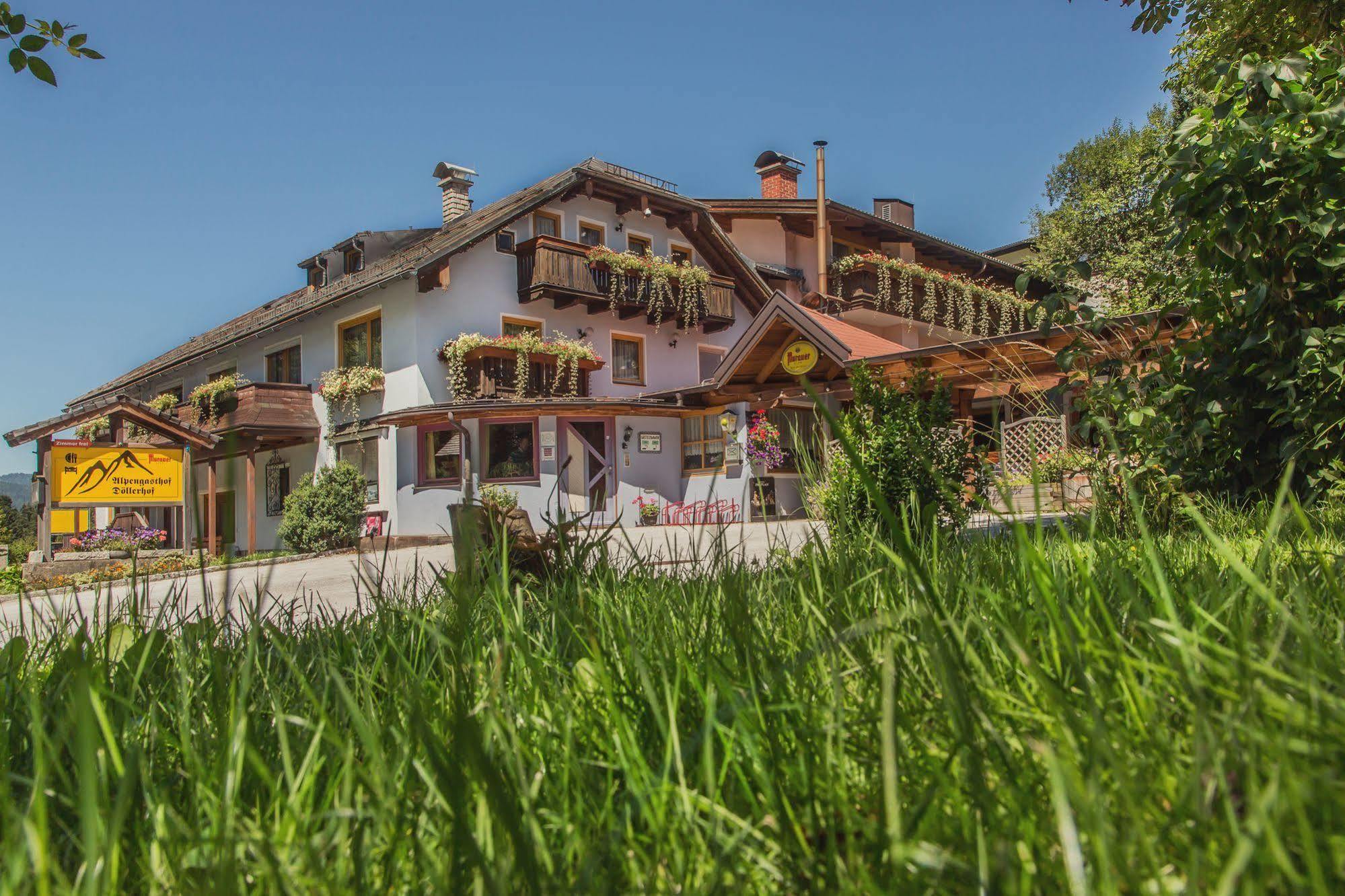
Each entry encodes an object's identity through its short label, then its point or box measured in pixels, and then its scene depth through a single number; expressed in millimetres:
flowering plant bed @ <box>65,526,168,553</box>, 16328
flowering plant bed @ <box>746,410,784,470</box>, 18328
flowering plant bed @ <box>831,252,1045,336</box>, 25875
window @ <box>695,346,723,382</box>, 25969
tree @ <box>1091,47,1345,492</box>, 4105
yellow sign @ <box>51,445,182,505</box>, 15188
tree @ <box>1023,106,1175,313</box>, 24750
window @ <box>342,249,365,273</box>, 24656
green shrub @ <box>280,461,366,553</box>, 17828
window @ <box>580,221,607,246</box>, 22859
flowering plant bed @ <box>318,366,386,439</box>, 21141
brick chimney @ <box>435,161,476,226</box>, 24938
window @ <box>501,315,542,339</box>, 21609
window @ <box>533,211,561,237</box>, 22009
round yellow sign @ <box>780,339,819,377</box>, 17109
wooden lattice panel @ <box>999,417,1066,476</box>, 13773
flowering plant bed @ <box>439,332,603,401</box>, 20141
